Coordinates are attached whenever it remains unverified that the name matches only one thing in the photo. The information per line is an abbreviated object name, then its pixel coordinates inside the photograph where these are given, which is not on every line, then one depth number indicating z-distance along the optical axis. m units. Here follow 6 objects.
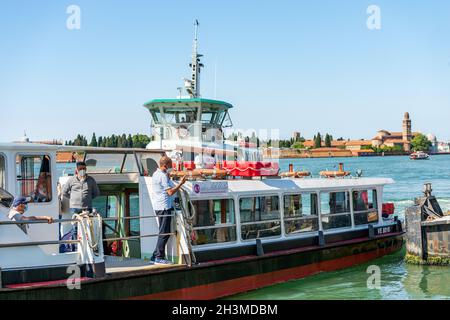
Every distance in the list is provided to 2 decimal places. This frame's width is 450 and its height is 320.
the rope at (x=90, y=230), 9.05
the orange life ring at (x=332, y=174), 15.07
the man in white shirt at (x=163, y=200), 10.07
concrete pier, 14.63
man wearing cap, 8.83
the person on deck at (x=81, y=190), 9.89
